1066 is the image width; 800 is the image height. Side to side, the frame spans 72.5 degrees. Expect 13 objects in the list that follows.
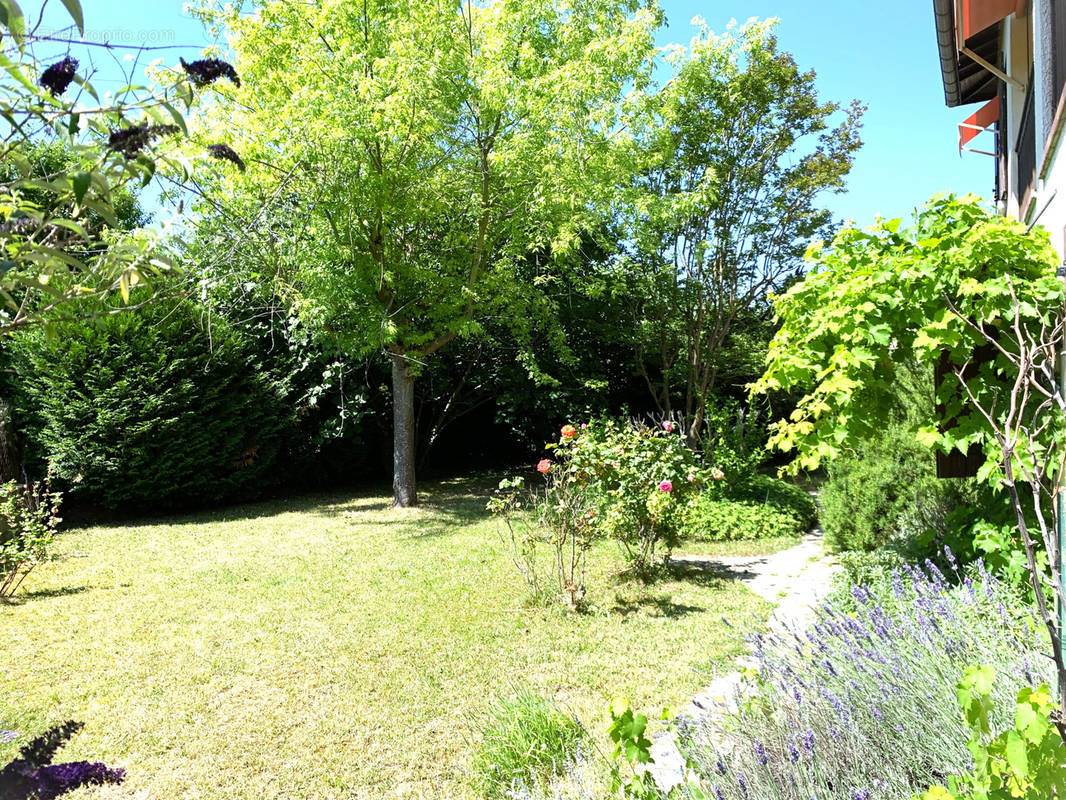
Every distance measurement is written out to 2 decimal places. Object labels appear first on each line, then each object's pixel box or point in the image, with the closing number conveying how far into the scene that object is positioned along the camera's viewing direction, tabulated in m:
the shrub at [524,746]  3.20
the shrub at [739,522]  9.11
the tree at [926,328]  4.17
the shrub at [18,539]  6.38
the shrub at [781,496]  9.93
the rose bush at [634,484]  6.55
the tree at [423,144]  8.77
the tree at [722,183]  11.19
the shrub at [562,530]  6.12
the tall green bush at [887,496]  6.10
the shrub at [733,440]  10.73
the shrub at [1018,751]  1.50
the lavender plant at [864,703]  2.31
